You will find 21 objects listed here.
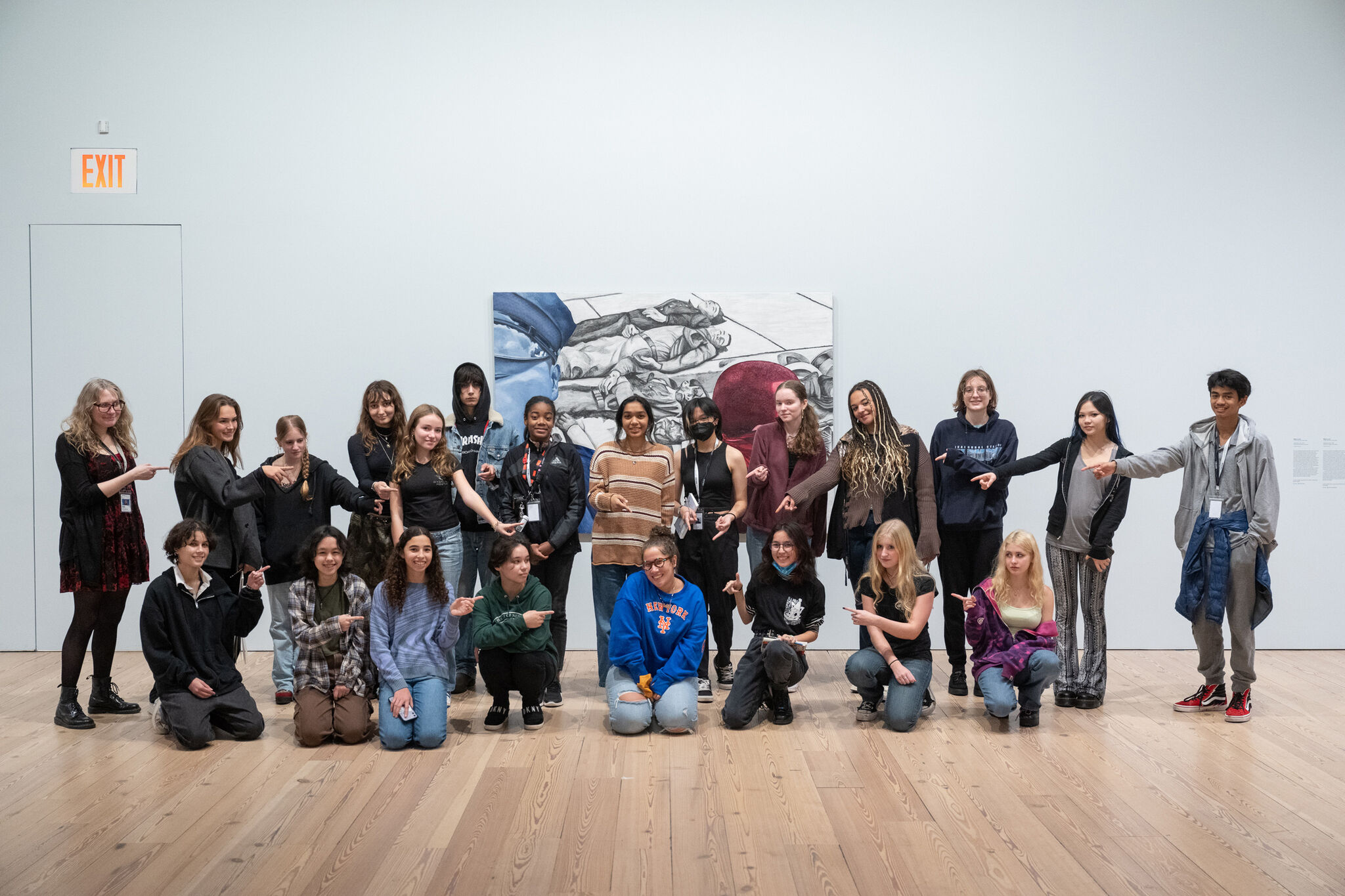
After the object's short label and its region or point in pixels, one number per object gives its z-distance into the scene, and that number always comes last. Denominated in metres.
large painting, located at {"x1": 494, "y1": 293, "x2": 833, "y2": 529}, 6.29
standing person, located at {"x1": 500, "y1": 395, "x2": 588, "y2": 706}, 5.11
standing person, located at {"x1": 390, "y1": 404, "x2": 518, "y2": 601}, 5.05
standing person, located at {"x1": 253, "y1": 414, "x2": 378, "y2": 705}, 5.05
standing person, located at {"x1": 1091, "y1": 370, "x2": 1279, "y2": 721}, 4.66
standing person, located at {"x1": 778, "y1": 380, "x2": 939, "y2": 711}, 5.02
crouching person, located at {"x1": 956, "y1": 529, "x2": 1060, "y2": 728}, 4.59
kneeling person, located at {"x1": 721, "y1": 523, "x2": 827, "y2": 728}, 4.61
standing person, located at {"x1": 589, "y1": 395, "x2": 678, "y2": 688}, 5.15
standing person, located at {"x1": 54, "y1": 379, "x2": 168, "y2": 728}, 4.72
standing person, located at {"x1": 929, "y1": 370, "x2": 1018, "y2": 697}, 5.16
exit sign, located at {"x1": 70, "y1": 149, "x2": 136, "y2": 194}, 6.23
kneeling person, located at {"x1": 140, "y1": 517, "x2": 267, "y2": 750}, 4.37
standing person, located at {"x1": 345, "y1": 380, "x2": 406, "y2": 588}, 5.10
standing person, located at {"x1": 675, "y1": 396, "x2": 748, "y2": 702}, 5.22
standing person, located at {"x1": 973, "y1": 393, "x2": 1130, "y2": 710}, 4.86
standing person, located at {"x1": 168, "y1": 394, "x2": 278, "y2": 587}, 4.82
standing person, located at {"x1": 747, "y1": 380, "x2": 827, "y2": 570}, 5.29
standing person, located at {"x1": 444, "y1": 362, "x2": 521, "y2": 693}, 5.27
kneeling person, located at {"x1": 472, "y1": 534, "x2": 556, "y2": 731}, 4.58
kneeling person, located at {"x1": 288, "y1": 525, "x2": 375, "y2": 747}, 4.36
